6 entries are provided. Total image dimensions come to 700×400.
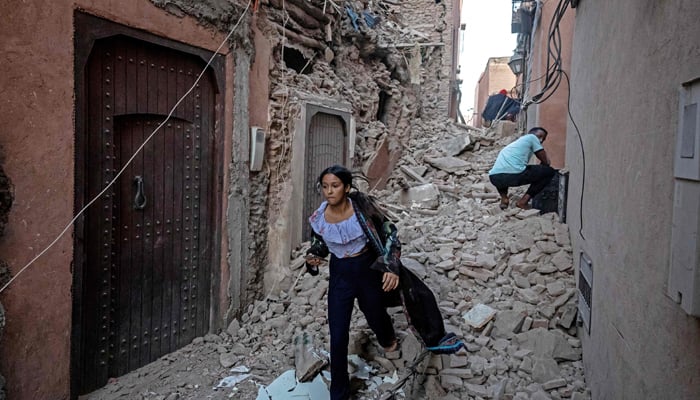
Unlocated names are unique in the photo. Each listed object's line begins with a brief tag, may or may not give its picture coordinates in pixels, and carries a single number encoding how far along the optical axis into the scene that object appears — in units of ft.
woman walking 10.39
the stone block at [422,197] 25.18
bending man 20.34
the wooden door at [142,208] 11.61
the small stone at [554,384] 11.04
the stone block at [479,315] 13.48
